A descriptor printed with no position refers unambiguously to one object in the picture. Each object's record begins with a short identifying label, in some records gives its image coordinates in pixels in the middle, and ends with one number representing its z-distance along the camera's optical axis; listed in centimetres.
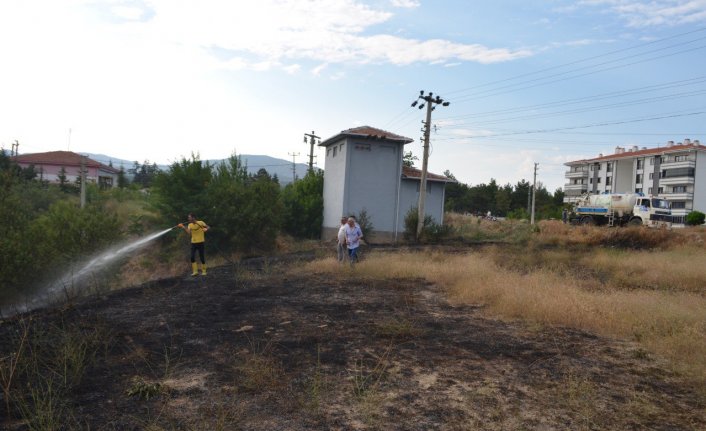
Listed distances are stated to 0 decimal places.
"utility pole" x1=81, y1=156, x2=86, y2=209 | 3319
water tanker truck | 2875
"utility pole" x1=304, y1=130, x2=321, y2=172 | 4419
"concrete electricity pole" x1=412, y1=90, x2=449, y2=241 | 2591
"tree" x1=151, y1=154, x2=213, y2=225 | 2502
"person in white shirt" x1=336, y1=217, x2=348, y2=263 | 1472
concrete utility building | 2783
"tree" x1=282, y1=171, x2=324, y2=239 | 3114
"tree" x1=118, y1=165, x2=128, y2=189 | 7136
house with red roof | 6531
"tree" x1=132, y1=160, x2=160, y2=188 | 10309
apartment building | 6041
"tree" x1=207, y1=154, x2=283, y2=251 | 2520
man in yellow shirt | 1356
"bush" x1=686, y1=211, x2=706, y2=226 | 3828
